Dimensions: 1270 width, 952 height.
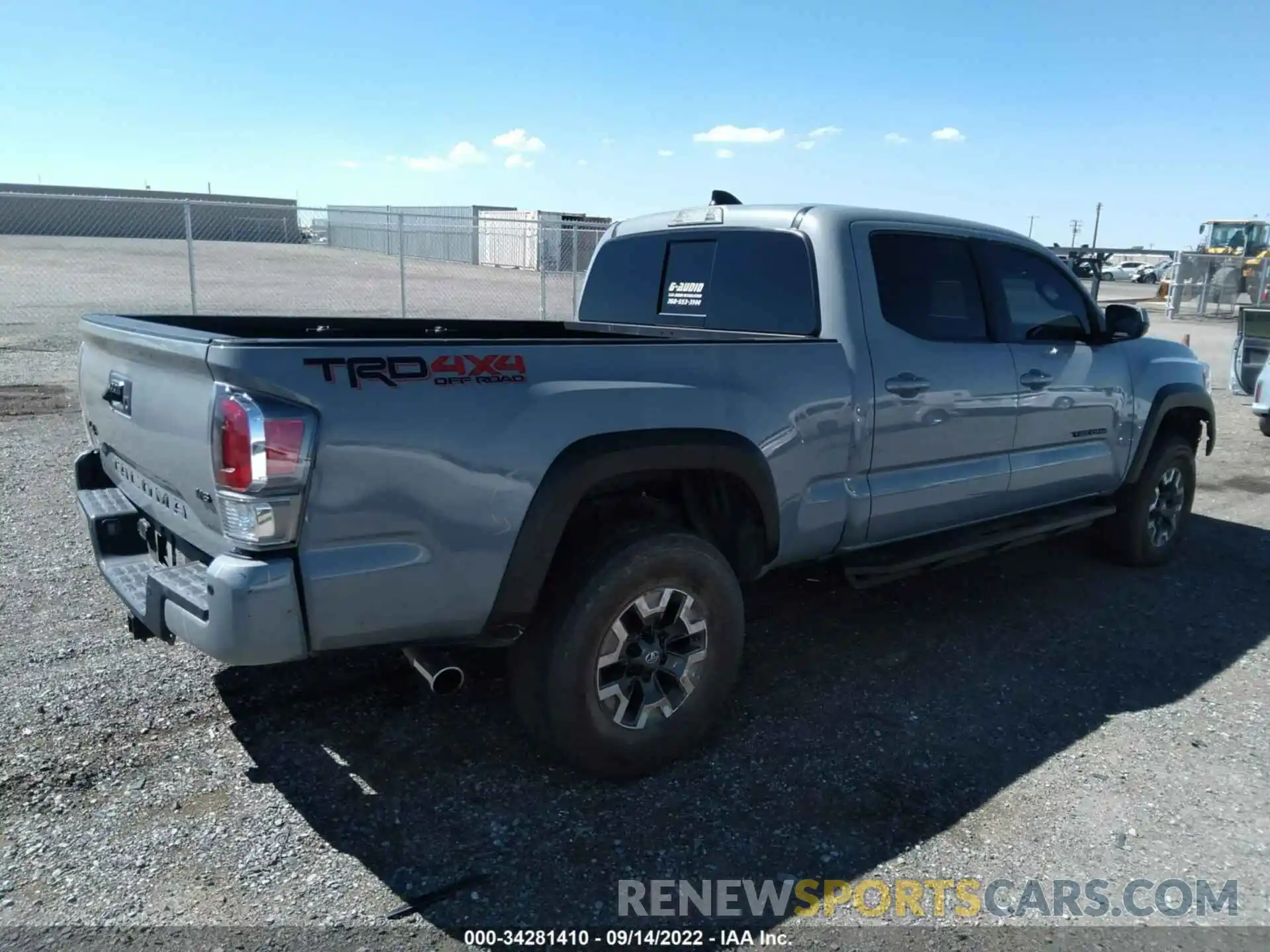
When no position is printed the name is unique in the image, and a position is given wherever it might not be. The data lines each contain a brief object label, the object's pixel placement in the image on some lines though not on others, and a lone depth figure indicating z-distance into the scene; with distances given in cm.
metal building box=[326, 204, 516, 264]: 1555
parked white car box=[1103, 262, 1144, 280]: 5408
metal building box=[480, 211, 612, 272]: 1677
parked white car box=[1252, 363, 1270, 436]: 1030
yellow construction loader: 3925
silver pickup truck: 256
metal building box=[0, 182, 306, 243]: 3650
